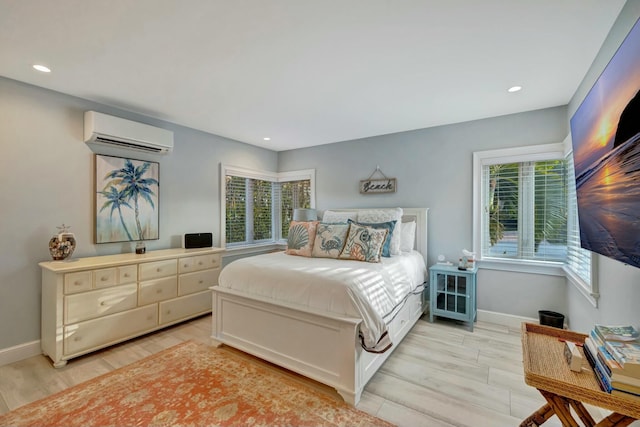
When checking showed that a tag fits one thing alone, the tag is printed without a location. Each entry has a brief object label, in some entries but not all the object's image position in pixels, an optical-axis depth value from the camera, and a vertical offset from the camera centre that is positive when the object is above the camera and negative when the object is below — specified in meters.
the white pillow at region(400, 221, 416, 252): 3.63 -0.29
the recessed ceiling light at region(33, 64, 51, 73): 2.22 +1.16
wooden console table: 1.00 -0.66
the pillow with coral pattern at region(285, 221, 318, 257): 3.26 -0.29
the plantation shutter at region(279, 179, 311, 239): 5.02 +0.28
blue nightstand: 3.13 -0.91
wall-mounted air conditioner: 2.77 +0.84
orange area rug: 1.76 -1.30
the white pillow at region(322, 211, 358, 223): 3.95 -0.04
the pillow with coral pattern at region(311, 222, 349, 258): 3.10 -0.30
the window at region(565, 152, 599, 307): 2.05 -0.40
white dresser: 2.40 -0.84
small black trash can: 2.81 -1.06
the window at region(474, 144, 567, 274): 3.05 +0.10
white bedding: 2.00 -0.59
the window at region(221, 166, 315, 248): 4.44 +0.19
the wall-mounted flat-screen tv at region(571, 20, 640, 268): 1.04 +0.25
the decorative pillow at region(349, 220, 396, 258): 3.20 -0.17
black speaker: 3.62 -0.36
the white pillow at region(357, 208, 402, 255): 3.33 -0.06
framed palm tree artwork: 2.96 +0.15
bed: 1.96 -0.83
